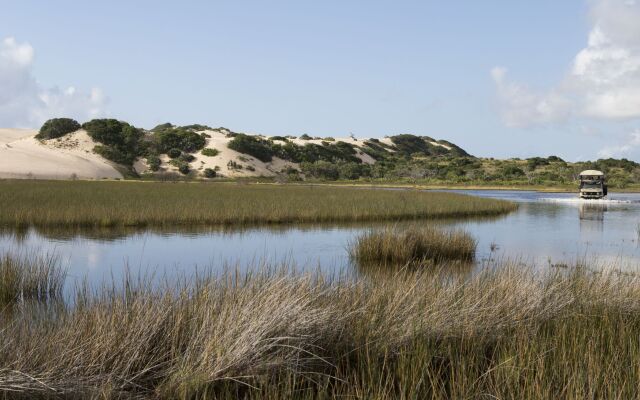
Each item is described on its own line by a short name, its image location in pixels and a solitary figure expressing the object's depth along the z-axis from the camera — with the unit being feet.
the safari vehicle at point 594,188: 151.43
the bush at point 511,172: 285.64
